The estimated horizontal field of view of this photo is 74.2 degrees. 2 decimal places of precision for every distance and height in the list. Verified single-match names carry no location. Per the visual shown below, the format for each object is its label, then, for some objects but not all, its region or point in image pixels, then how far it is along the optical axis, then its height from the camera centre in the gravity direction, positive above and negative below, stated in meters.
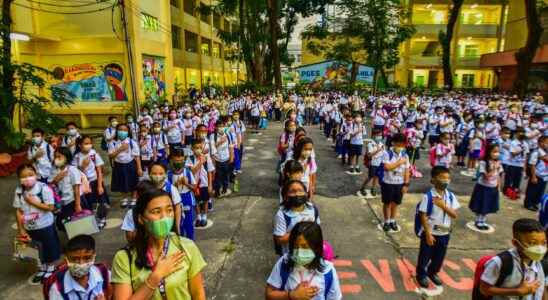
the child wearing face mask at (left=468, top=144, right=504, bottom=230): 6.18 -1.68
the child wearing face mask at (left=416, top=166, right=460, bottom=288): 4.39 -1.55
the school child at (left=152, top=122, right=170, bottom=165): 8.81 -1.32
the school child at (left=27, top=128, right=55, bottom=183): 7.25 -1.29
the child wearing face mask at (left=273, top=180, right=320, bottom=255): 3.72 -1.26
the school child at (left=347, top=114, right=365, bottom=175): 10.03 -1.39
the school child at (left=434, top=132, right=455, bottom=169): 8.30 -1.40
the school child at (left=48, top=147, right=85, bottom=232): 5.60 -1.37
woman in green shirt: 2.14 -1.03
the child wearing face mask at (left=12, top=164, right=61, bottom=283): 4.61 -1.55
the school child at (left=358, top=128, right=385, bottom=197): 7.86 -1.46
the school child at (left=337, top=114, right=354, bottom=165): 10.31 -1.30
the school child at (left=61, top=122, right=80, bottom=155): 7.95 -1.03
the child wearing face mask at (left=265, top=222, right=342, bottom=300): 2.52 -1.31
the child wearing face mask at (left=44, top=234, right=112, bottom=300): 2.90 -1.50
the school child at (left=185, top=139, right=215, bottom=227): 6.18 -1.50
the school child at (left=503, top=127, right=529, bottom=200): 7.70 -1.62
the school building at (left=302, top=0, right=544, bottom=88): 38.53 +5.09
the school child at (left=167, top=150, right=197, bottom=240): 5.26 -1.39
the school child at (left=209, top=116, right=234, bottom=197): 7.89 -1.39
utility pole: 12.26 +0.56
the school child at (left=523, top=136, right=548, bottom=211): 6.87 -1.64
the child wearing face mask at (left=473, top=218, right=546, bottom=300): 2.82 -1.41
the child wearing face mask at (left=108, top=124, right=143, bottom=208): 7.51 -1.45
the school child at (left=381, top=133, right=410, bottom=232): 5.94 -1.34
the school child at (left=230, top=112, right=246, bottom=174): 9.28 -1.31
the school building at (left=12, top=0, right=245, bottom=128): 16.69 +1.89
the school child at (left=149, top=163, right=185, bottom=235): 4.44 -1.13
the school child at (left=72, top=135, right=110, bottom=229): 6.49 -1.46
